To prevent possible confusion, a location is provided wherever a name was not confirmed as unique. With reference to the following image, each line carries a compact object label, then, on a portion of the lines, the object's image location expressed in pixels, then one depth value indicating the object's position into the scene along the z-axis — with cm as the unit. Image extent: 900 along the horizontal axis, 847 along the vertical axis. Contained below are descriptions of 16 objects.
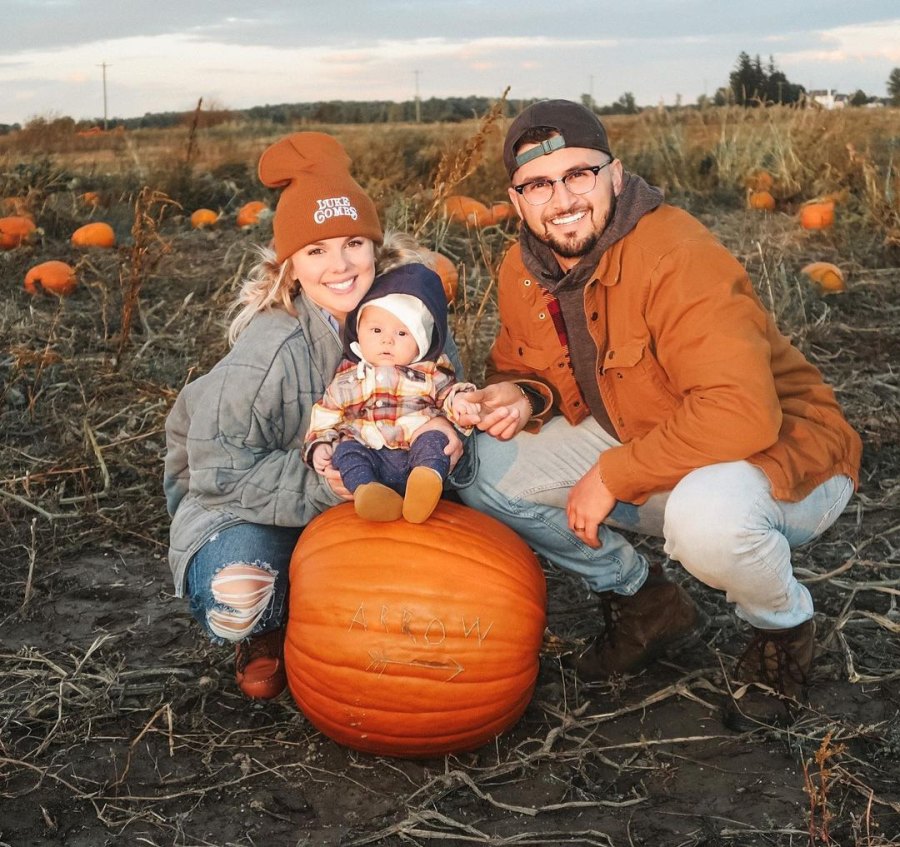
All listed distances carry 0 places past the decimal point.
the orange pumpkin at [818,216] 823
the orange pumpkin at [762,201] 952
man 271
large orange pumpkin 258
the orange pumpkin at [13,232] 786
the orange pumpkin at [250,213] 912
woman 293
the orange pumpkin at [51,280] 676
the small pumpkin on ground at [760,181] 974
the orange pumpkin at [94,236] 820
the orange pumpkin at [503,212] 764
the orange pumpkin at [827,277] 657
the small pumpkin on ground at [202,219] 942
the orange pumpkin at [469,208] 716
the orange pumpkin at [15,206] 845
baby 280
